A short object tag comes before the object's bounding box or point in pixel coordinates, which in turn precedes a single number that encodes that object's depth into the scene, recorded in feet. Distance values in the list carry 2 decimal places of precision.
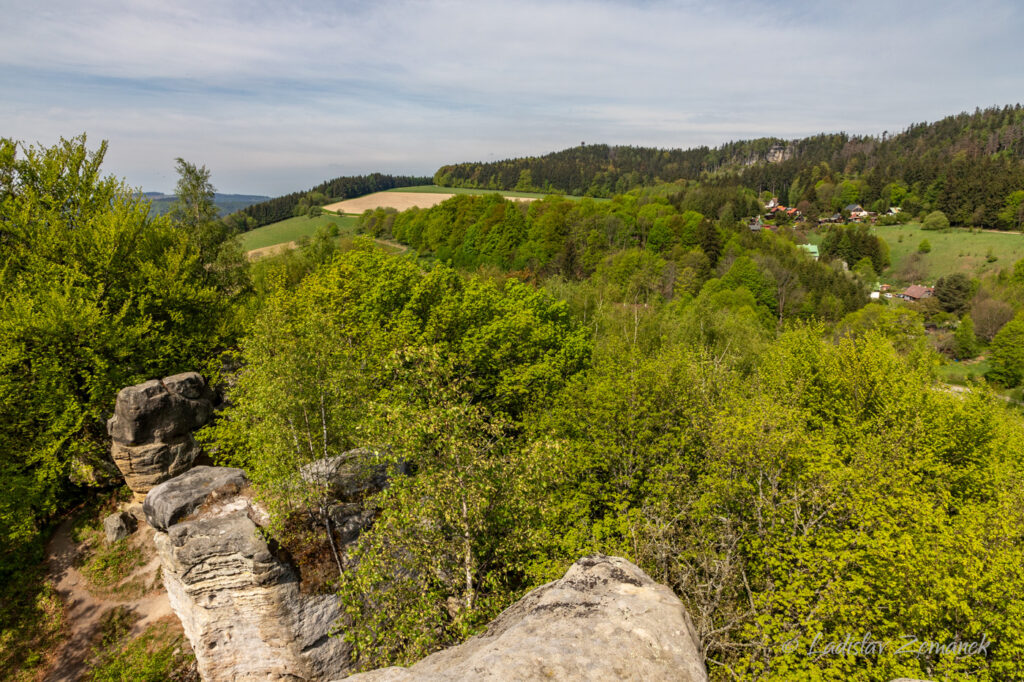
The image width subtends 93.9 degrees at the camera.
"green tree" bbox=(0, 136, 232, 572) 82.69
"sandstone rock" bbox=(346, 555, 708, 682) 23.89
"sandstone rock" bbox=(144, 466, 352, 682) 55.77
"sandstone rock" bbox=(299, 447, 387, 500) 57.57
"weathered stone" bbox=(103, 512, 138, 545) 83.05
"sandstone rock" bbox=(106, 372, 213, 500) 81.97
